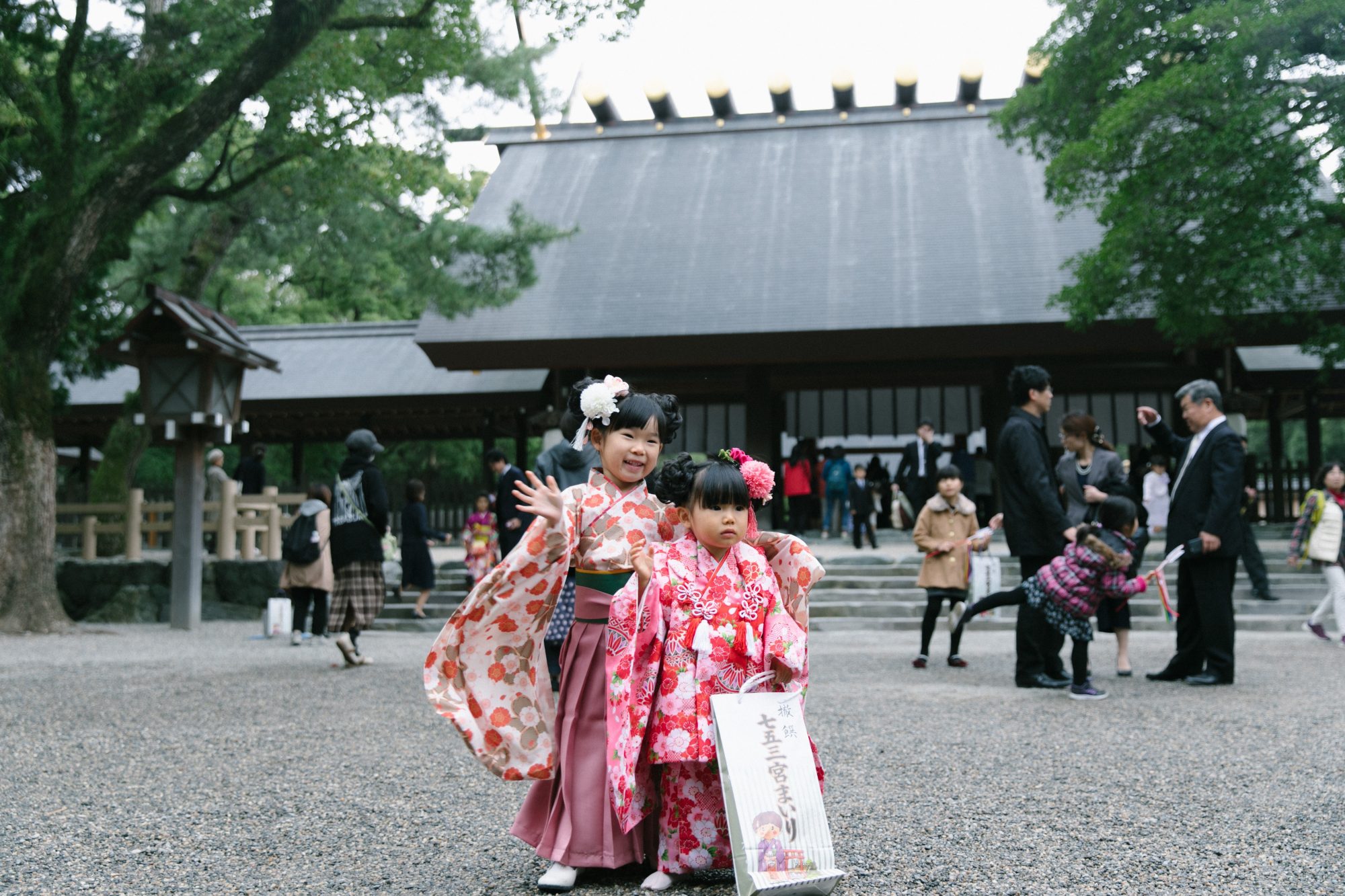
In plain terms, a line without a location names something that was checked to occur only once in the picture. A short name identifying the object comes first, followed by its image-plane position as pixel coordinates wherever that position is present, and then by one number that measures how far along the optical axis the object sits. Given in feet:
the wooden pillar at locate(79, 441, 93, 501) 68.71
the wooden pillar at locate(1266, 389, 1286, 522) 55.57
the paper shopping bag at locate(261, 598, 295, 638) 34.81
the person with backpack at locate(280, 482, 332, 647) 28.66
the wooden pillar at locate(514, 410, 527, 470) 63.67
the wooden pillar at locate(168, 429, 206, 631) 37.04
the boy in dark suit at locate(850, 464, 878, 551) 47.98
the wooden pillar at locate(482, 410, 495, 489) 62.28
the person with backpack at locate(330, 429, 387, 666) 23.75
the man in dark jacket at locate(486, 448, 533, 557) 22.22
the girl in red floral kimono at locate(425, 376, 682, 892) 9.52
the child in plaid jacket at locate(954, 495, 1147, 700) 19.74
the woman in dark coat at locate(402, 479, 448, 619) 34.24
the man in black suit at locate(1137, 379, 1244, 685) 20.45
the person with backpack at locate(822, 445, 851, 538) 51.93
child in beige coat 24.06
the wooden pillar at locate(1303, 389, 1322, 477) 56.95
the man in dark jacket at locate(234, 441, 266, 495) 50.57
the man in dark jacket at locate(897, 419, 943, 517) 46.34
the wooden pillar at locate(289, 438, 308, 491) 70.95
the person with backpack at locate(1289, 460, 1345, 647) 28.78
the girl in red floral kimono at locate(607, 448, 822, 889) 9.17
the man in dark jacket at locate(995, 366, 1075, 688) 20.49
